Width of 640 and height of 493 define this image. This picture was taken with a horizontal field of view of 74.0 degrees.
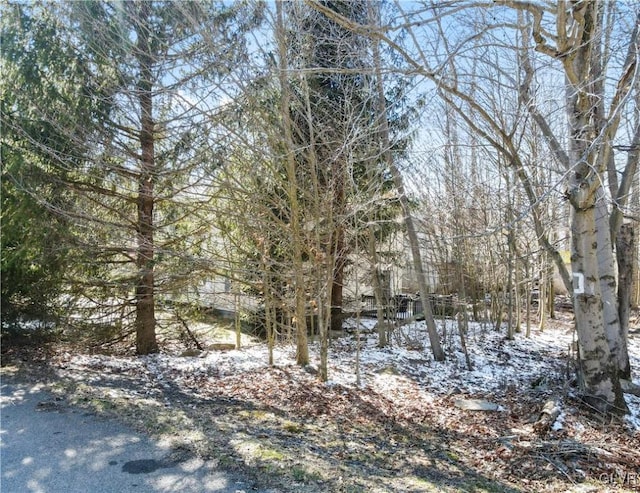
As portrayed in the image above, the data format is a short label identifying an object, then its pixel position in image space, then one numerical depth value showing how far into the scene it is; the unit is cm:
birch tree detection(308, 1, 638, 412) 388
